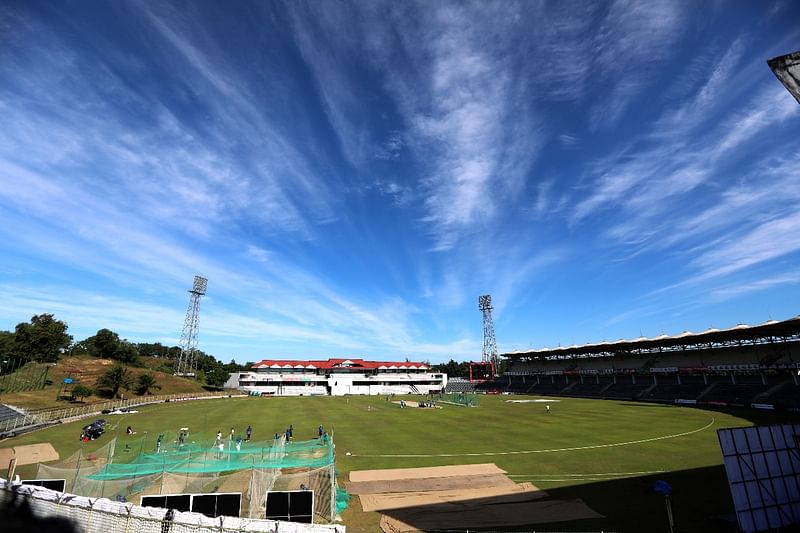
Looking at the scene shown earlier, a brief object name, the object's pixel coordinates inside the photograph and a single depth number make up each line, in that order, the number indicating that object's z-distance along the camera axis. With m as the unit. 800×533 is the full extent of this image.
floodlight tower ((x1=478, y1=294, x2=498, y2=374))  151.07
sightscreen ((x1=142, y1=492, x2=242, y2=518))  15.11
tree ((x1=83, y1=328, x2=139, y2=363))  121.81
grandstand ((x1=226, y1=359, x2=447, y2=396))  122.69
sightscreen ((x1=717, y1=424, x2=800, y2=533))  15.14
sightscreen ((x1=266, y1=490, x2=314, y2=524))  15.55
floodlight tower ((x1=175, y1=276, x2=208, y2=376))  126.69
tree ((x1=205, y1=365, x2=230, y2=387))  120.44
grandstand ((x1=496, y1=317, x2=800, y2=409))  64.44
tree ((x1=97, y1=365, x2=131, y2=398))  78.31
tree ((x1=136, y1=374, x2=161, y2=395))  87.81
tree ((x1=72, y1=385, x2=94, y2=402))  69.62
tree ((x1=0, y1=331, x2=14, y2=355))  97.94
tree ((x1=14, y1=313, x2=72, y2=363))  98.75
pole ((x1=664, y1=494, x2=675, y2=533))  14.42
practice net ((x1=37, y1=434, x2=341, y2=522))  16.78
